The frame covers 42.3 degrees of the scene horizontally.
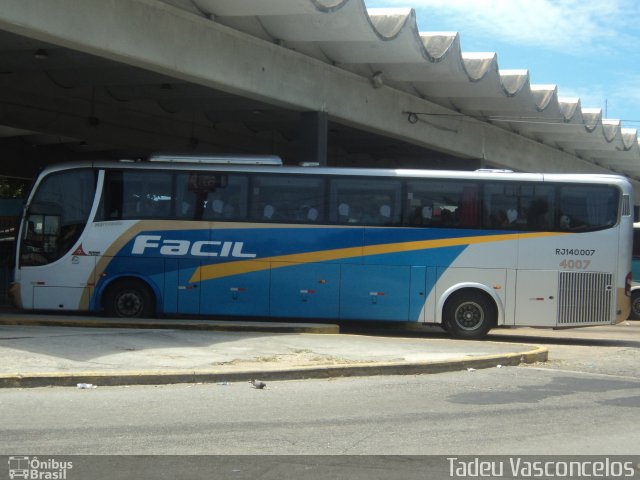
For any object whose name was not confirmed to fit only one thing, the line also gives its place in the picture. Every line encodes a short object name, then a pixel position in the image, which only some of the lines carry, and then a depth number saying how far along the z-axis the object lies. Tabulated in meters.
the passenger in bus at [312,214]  17.00
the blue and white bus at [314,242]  16.88
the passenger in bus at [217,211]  17.08
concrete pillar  20.02
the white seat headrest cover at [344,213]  16.98
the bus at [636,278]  27.34
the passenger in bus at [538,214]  16.91
